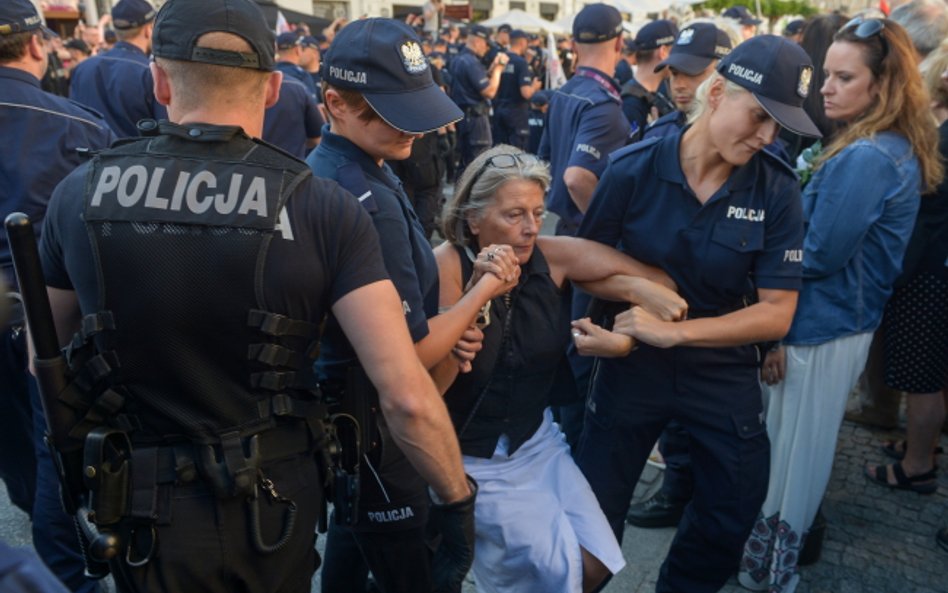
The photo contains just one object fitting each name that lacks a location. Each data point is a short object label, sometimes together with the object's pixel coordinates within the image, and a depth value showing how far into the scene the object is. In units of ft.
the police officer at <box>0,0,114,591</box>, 8.46
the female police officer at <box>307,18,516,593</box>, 6.30
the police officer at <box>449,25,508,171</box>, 30.66
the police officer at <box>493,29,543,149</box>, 33.53
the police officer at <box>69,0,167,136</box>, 15.29
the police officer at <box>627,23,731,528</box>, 11.24
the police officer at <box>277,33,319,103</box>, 23.56
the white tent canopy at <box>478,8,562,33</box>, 79.24
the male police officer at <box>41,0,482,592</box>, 4.96
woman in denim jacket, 8.74
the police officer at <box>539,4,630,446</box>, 13.58
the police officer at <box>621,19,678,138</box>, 16.52
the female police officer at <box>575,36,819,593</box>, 7.63
